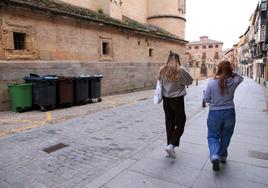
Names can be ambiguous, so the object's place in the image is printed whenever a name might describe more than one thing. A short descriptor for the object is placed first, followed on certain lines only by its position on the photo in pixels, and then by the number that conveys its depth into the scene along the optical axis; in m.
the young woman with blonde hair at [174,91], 3.83
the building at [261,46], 23.42
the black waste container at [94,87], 10.36
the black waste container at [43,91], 8.19
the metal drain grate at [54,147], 4.55
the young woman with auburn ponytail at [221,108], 3.41
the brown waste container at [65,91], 8.80
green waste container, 8.18
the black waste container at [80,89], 9.61
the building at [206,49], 83.88
